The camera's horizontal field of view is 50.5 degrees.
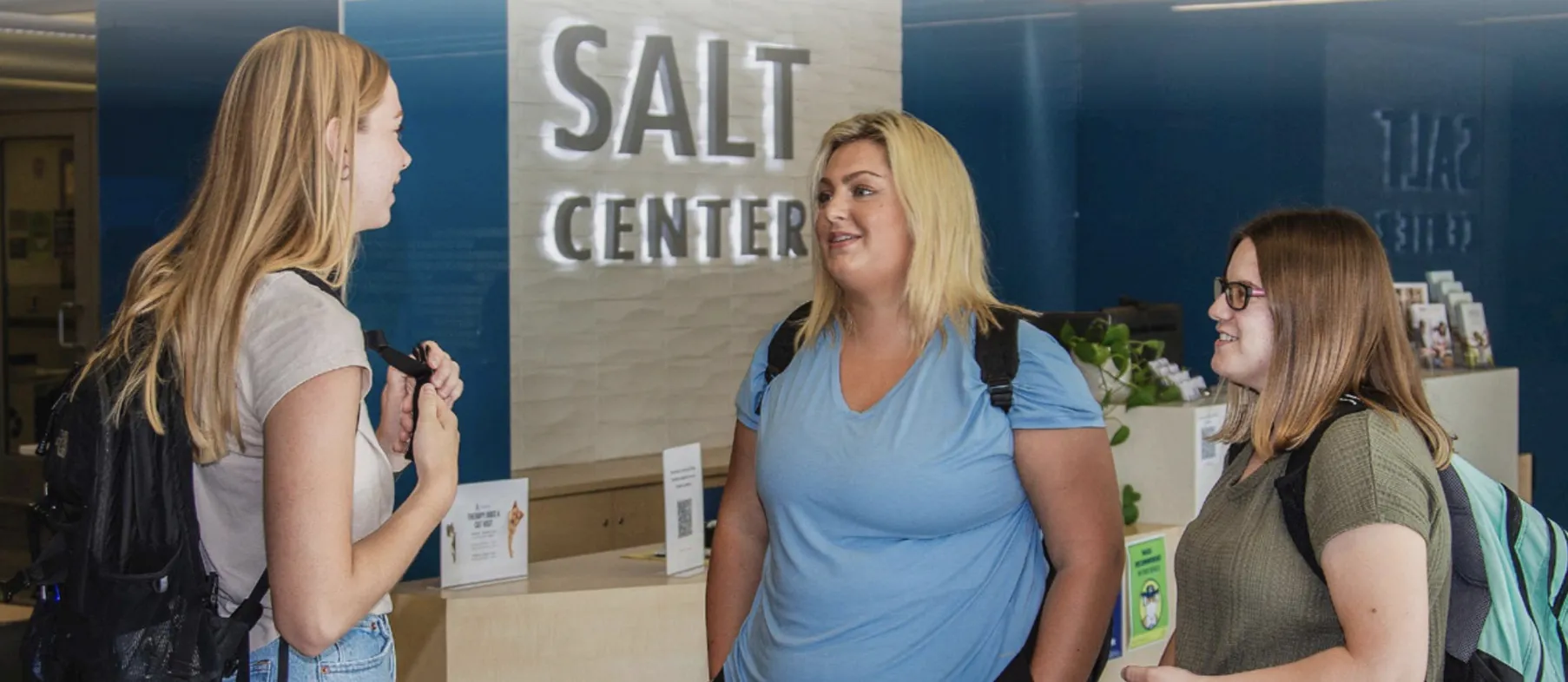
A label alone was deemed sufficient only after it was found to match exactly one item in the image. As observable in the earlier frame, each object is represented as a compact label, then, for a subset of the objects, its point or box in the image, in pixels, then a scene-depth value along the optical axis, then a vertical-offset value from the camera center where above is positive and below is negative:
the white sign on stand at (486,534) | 3.30 -0.49
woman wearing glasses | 1.65 -0.21
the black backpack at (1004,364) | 2.07 -0.09
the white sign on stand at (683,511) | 3.54 -0.47
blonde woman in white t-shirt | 1.58 -0.06
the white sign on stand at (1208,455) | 4.05 -0.40
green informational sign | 3.73 -0.69
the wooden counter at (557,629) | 3.25 -0.68
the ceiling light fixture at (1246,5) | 7.30 +1.28
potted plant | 4.12 -0.20
